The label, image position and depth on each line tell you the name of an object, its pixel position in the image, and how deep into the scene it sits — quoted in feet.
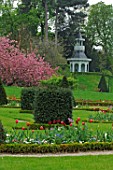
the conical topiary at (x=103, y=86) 147.82
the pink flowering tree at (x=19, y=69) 127.95
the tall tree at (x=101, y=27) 234.17
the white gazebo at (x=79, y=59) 203.10
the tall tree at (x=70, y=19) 199.31
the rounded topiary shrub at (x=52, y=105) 56.54
